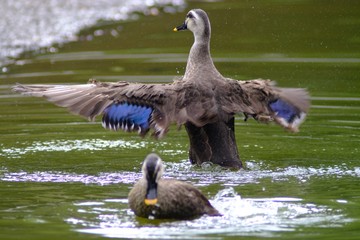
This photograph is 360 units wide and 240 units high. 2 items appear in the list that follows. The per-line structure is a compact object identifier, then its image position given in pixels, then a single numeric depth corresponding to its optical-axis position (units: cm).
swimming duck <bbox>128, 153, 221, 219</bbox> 1591
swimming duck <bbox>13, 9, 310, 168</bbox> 2009
